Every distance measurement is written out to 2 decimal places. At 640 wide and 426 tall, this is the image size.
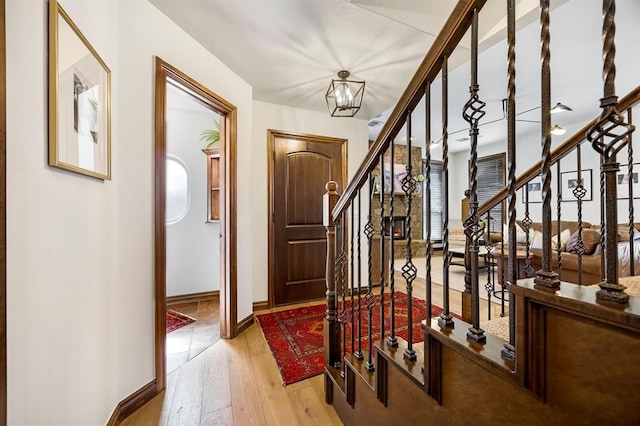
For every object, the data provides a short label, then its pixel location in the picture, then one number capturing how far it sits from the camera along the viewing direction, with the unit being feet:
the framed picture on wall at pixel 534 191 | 18.37
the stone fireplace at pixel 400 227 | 22.22
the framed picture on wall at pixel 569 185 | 16.66
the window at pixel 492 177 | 20.98
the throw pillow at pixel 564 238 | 12.05
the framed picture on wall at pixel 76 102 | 3.22
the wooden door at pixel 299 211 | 10.27
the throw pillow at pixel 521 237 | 13.54
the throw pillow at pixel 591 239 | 10.57
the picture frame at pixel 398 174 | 21.98
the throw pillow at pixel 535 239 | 12.42
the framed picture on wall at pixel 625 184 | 14.34
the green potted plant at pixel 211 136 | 10.18
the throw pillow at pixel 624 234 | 9.33
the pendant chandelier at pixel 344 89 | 8.03
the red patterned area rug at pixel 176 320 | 8.46
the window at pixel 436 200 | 24.07
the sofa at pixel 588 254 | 9.20
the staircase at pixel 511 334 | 1.63
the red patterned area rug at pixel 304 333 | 6.30
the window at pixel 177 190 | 10.95
